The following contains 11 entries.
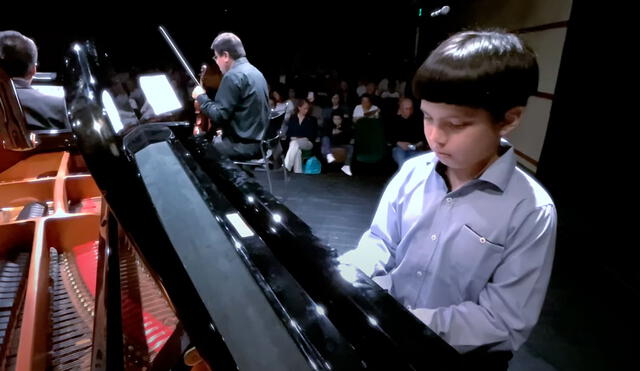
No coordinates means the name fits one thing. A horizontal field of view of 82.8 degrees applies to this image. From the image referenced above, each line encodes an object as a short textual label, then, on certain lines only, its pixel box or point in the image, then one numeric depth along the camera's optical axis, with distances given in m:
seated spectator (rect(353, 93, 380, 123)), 6.63
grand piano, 0.62
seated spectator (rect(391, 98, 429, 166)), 5.74
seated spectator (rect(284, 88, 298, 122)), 6.71
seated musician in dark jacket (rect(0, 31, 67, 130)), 2.33
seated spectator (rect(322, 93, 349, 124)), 7.29
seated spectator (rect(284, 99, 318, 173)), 5.85
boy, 0.82
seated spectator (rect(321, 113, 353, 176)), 6.35
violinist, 3.59
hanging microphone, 3.90
